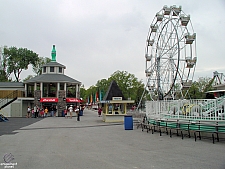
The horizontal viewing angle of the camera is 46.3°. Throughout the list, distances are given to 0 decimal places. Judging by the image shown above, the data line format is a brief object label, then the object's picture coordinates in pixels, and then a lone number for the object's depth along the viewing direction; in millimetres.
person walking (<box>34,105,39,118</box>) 38312
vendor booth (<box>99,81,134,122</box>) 28531
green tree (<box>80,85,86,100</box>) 131062
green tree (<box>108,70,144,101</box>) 73625
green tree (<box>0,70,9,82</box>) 71494
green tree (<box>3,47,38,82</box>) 72125
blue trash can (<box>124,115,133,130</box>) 19688
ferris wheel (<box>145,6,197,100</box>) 24625
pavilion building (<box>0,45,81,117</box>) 42381
